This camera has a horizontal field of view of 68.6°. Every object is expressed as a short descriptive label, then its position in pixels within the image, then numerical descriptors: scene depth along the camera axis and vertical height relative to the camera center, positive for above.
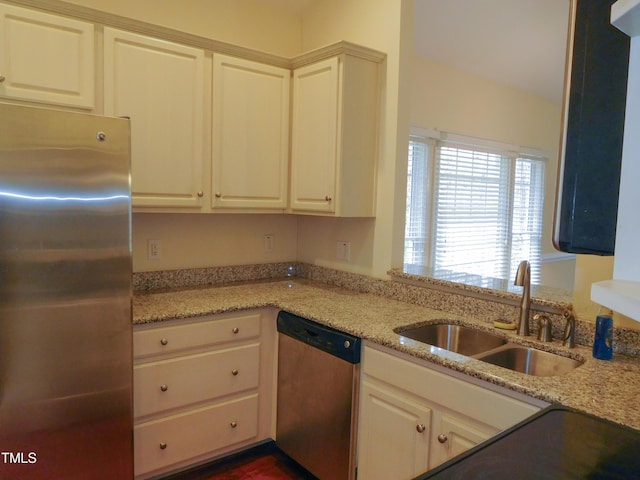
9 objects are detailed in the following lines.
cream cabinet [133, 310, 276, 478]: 2.13 -0.92
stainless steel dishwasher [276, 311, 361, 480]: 2.03 -0.91
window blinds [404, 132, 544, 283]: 3.89 +0.01
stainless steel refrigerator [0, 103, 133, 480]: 1.60 -0.35
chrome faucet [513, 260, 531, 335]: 1.89 -0.35
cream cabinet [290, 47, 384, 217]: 2.52 +0.38
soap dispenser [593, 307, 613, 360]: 1.63 -0.44
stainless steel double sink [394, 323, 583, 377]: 1.78 -0.59
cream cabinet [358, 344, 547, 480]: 1.52 -0.75
